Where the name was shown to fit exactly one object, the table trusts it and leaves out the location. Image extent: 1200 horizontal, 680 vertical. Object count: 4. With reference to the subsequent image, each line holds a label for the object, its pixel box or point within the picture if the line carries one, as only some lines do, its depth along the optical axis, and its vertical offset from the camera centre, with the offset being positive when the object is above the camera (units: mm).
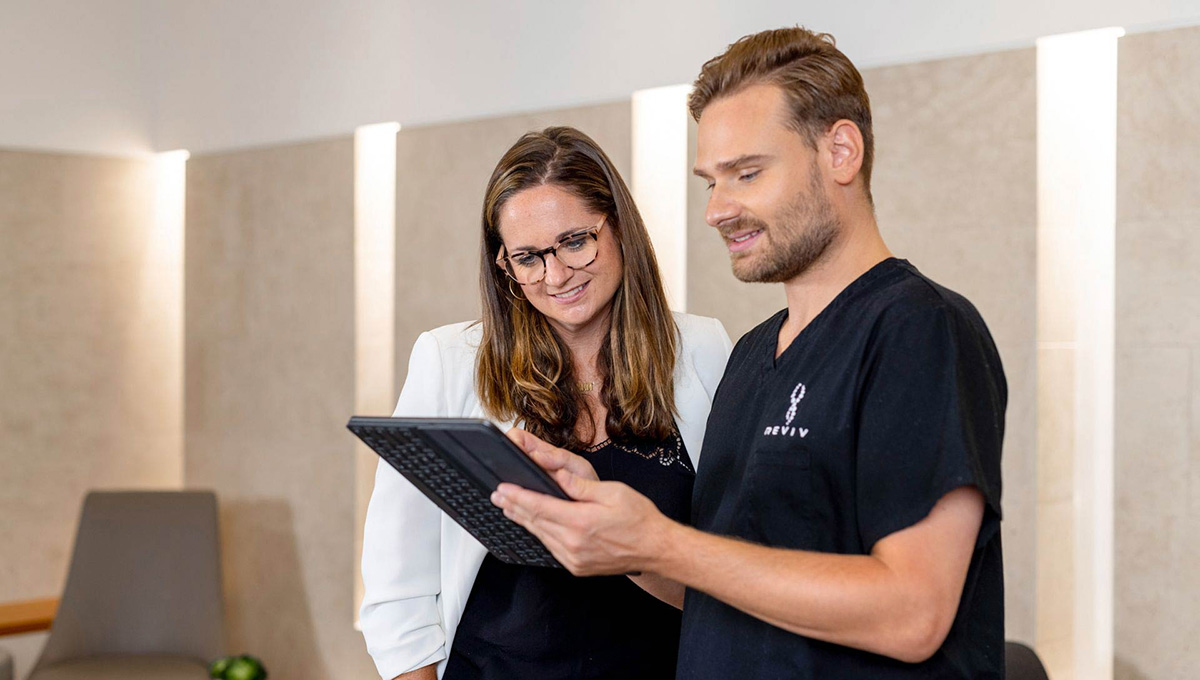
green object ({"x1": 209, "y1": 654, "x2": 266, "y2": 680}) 3799 -1064
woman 1647 -93
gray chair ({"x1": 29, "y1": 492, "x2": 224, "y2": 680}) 3863 -824
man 1046 -105
